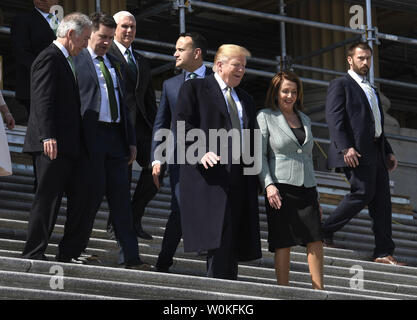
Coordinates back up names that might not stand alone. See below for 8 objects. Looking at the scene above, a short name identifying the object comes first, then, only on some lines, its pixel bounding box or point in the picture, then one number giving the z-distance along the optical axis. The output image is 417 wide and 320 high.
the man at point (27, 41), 15.80
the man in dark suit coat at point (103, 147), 13.81
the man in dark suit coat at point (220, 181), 13.32
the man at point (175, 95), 14.58
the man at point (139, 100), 15.77
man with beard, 17.08
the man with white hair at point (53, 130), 13.40
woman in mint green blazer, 14.01
